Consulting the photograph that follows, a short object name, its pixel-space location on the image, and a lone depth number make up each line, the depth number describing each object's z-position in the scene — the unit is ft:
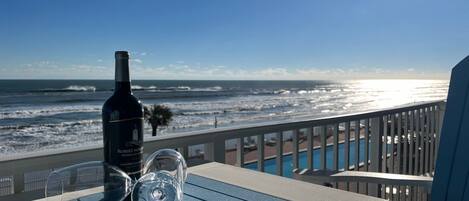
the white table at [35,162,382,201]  2.72
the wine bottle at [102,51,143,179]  2.25
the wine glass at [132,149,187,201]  2.09
